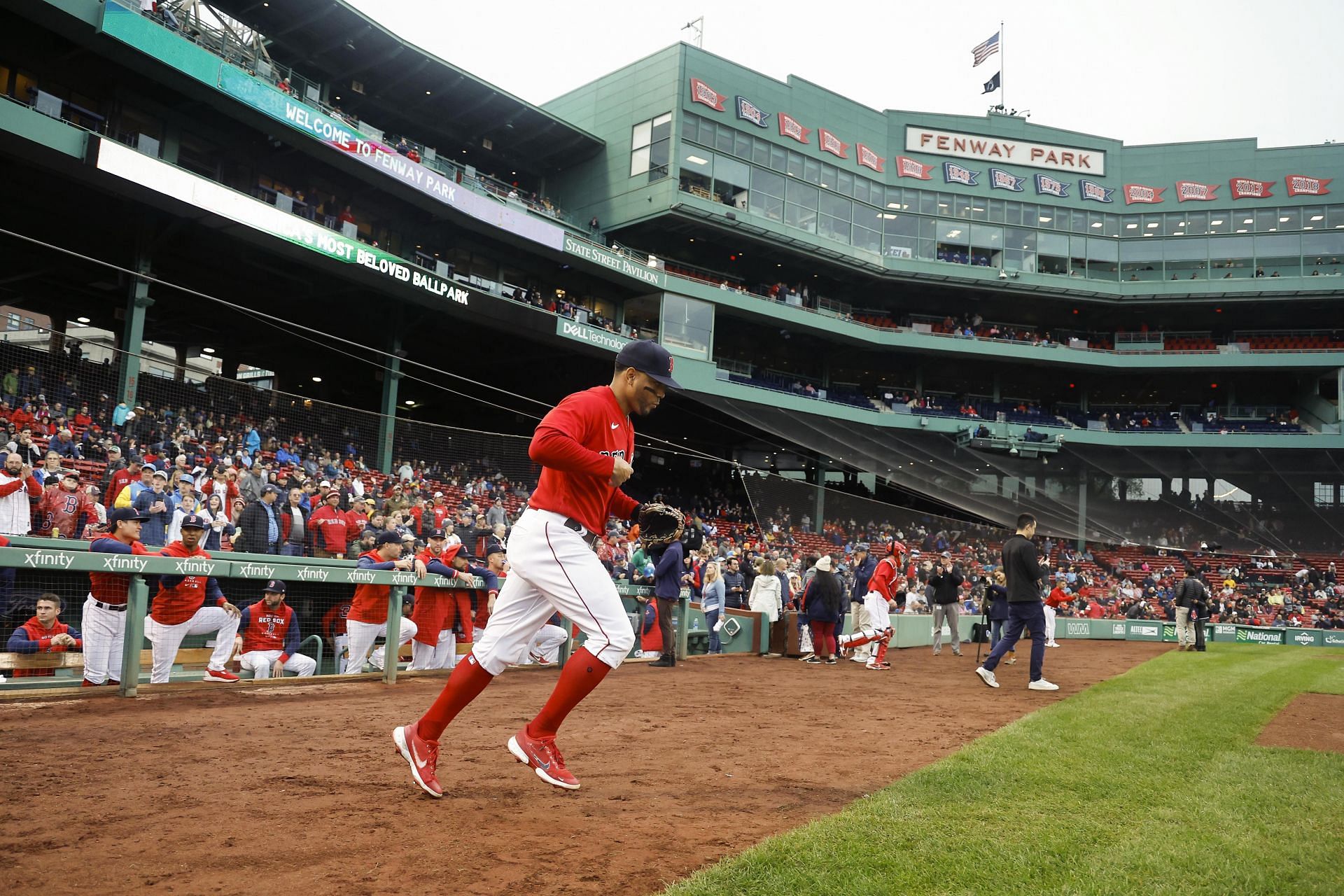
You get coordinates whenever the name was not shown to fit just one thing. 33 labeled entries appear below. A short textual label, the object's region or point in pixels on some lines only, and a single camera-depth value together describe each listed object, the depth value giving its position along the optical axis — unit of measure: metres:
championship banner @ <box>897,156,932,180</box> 42.72
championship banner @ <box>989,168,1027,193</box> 44.00
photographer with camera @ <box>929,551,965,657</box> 15.16
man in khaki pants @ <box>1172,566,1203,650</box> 18.45
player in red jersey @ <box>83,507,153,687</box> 7.15
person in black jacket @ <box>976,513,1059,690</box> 10.18
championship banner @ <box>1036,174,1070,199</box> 44.56
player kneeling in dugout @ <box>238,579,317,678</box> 8.34
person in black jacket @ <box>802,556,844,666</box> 13.73
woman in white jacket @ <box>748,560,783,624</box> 15.28
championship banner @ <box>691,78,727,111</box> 35.66
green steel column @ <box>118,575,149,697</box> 7.11
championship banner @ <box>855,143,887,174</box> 41.50
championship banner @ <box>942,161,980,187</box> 43.34
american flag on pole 45.06
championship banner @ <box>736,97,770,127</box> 37.00
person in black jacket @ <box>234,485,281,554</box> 10.73
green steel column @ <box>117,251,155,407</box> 19.81
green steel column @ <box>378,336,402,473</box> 13.41
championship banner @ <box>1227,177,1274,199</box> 44.19
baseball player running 4.16
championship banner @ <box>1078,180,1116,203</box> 44.88
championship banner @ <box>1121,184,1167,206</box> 45.06
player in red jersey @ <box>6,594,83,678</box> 7.12
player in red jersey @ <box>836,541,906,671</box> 13.48
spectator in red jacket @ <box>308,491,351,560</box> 11.20
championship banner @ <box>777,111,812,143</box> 38.53
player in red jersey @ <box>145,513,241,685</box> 7.60
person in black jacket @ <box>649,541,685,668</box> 11.76
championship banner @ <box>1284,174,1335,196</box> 43.66
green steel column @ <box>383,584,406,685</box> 8.79
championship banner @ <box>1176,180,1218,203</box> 44.59
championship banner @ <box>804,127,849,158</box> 40.00
